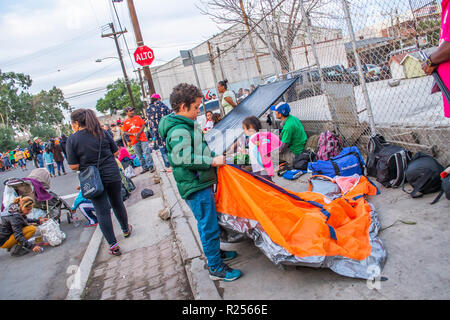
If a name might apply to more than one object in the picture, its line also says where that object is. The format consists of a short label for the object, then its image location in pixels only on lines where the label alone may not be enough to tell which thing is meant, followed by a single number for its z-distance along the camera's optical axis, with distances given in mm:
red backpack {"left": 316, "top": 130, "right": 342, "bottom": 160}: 5047
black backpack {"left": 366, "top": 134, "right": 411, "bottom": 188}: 3689
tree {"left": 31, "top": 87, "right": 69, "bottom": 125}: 59250
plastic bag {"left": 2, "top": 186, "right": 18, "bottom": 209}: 5643
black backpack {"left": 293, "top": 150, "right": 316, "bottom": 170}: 5352
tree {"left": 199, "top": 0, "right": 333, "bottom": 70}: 7129
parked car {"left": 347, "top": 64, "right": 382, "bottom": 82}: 4154
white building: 4676
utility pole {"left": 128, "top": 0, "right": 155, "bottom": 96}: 13031
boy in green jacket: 2588
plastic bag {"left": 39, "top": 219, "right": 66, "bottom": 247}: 5184
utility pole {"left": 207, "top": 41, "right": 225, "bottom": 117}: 9691
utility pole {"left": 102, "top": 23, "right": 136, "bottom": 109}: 29797
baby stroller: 5766
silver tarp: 2377
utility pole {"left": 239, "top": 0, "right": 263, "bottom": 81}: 8891
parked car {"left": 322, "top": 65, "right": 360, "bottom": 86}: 4796
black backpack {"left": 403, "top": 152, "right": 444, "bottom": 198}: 3281
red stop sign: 12219
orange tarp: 2486
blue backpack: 4359
